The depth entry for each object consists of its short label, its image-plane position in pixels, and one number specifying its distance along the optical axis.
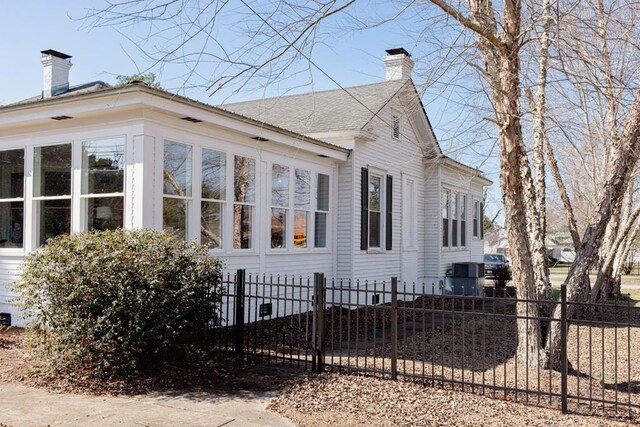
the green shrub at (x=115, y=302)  6.73
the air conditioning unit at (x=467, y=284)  18.64
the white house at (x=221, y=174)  9.20
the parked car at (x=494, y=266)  26.14
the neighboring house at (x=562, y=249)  60.84
